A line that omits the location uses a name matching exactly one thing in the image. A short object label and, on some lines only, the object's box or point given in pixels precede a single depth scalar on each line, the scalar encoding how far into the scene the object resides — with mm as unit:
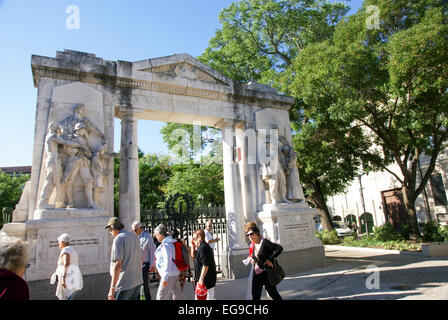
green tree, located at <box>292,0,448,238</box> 11086
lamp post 29491
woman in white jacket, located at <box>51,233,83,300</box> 4965
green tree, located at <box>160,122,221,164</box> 20370
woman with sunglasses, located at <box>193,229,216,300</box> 5160
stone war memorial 7367
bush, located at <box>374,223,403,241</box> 16031
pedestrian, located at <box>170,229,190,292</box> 5227
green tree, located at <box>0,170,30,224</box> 28703
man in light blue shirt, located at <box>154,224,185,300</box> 4941
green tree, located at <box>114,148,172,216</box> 26125
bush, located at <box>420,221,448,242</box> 14789
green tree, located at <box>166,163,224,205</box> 18359
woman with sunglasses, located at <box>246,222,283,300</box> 5094
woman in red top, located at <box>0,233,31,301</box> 2116
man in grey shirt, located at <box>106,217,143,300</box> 4488
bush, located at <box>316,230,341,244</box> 18573
